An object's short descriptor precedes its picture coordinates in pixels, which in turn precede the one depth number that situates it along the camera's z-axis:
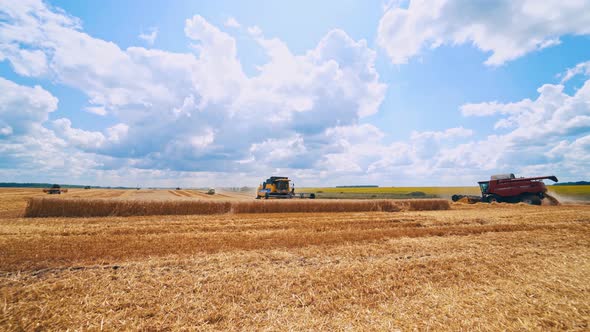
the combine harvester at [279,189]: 28.01
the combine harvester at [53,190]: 44.50
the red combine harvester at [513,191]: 25.86
